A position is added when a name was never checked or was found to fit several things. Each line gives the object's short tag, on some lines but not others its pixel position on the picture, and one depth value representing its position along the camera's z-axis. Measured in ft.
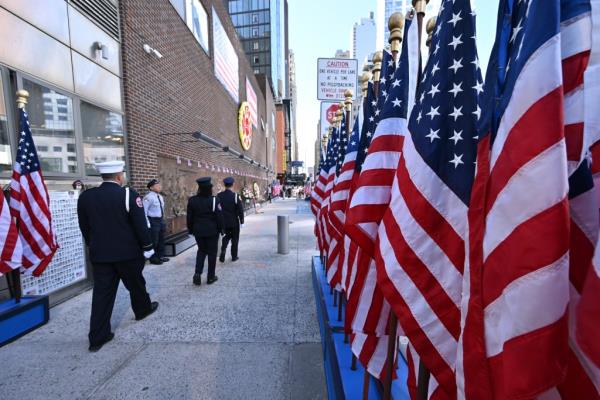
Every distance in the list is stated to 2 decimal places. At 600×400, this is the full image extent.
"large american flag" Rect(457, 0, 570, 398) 2.70
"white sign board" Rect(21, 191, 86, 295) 13.24
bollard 22.71
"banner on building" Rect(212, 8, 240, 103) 42.34
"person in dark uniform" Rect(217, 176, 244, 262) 19.42
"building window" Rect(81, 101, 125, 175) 17.47
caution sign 22.89
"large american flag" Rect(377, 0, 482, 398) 3.92
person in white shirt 19.57
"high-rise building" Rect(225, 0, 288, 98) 183.93
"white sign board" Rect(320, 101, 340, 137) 23.54
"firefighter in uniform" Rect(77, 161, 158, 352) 9.99
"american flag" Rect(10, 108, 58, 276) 11.14
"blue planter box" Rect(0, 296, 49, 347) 10.24
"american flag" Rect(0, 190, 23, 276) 10.20
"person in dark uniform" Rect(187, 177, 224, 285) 15.43
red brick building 21.38
